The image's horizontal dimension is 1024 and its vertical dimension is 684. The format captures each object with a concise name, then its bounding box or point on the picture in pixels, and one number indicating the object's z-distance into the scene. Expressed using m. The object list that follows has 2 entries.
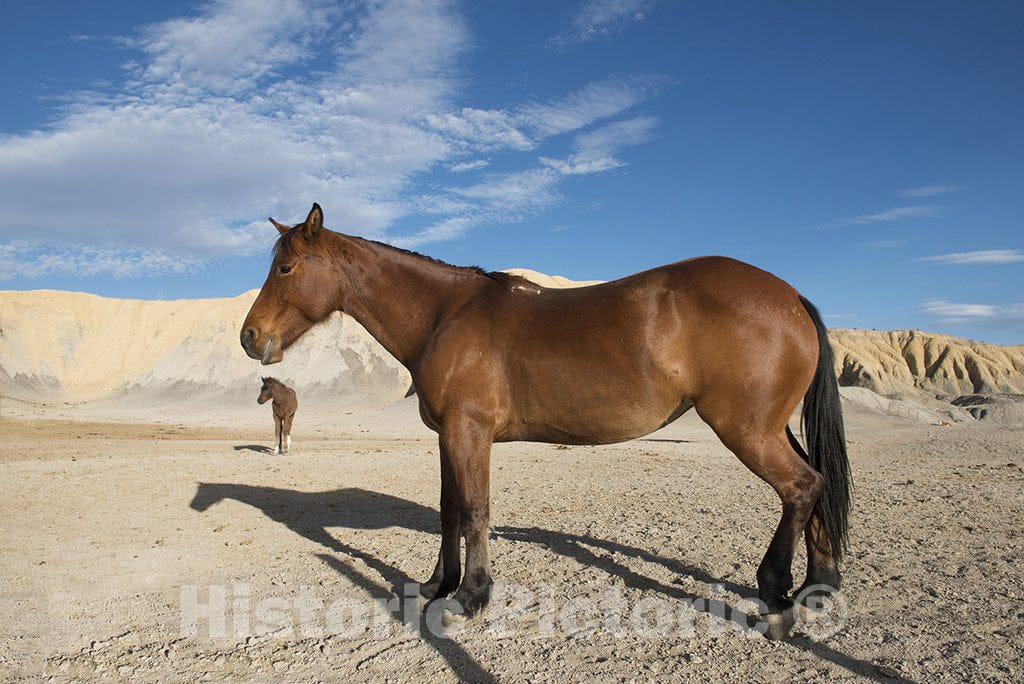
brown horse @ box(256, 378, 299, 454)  15.12
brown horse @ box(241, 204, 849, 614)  4.12
